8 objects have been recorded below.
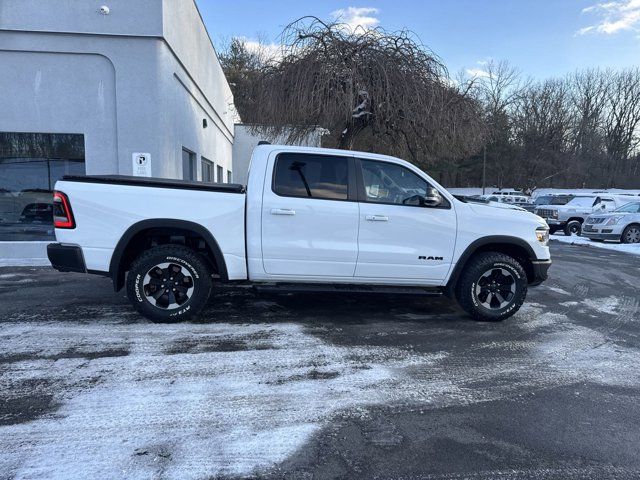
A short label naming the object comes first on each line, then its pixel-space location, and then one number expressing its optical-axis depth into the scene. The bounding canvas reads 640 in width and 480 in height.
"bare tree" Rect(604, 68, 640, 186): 56.16
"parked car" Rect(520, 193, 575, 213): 19.62
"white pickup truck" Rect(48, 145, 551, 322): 4.83
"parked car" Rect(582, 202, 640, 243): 15.27
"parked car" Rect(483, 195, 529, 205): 26.96
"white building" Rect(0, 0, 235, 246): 8.83
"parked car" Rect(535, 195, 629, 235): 18.73
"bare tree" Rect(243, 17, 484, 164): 11.74
